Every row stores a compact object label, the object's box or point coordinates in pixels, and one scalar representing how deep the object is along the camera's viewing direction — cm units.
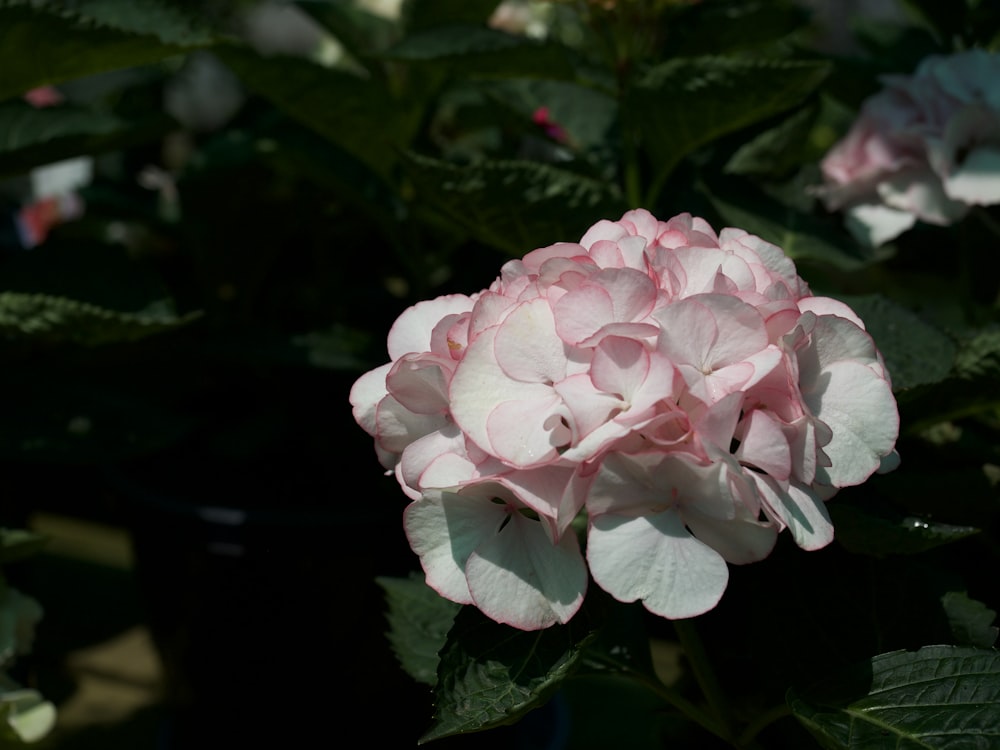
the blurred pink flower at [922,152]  88
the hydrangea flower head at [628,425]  50
